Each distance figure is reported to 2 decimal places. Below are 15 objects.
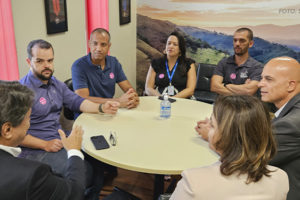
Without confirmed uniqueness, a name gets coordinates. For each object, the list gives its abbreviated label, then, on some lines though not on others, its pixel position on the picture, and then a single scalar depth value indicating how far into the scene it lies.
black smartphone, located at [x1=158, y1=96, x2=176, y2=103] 2.77
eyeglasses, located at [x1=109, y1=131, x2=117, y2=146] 1.84
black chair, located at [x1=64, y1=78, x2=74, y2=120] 2.81
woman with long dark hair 3.32
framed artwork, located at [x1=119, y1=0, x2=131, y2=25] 4.57
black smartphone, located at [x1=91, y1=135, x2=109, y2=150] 1.79
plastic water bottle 2.33
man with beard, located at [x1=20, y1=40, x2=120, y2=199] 2.08
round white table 1.64
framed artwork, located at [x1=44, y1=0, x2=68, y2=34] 2.79
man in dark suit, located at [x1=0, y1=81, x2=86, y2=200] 1.03
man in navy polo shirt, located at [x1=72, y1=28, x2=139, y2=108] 2.82
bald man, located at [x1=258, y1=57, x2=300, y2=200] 1.53
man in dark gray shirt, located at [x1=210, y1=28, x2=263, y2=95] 3.26
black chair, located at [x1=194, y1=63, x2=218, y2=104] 3.97
